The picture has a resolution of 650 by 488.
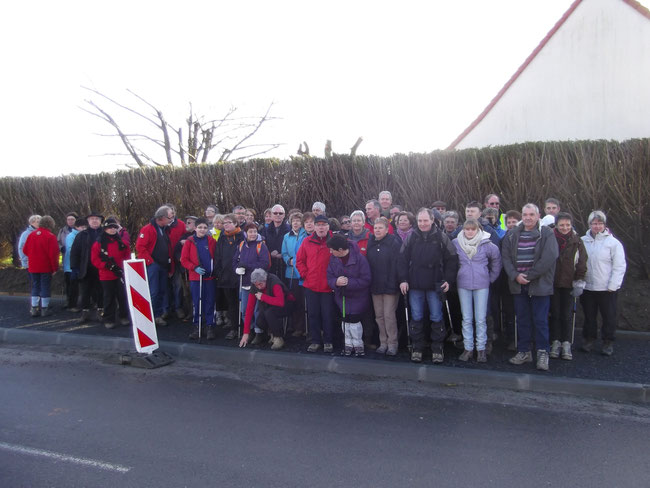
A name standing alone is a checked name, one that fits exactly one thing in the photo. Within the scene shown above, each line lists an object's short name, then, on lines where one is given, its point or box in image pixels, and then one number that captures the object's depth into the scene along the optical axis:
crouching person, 7.25
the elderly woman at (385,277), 6.75
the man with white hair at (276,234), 8.47
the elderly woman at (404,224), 7.05
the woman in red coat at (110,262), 8.68
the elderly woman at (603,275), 6.48
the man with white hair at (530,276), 6.10
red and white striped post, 6.87
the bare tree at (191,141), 26.20
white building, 13.35
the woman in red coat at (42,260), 9.86
